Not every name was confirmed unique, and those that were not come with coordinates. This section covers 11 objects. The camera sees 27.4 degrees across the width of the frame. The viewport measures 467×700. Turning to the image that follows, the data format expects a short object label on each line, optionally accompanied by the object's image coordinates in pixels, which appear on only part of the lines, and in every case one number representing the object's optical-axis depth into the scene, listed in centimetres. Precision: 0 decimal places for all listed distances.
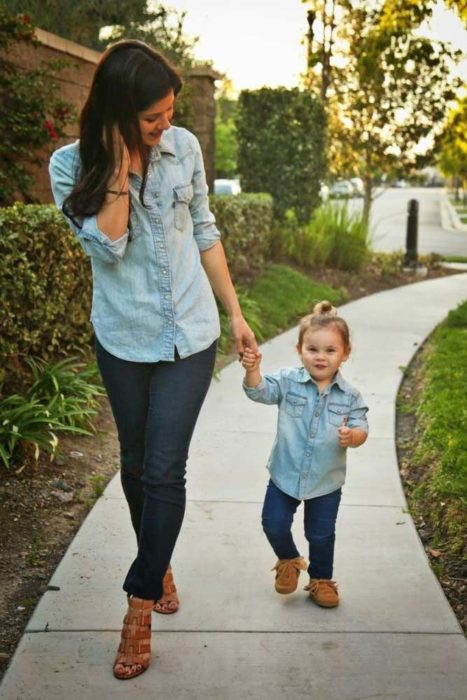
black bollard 1466
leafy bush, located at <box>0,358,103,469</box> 493
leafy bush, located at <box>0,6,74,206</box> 793
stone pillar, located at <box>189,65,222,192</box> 1281
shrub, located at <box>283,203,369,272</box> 1281
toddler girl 339
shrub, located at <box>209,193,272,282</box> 984
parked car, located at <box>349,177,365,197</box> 1811
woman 281
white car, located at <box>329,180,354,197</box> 1715
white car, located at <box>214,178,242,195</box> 2898
